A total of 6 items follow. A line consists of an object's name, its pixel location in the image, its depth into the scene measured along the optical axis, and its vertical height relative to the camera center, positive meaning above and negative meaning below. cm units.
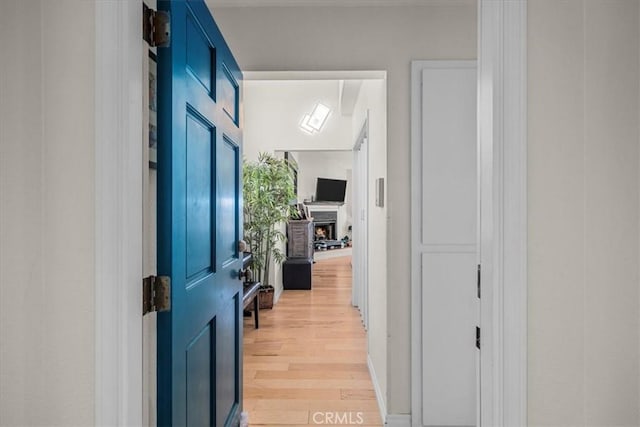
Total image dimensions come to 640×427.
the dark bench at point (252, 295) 371 -80
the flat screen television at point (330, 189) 1078 +58
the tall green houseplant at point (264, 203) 484 +9
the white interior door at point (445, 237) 229 -15
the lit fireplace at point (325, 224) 1122 -38
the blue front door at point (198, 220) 117 -4
